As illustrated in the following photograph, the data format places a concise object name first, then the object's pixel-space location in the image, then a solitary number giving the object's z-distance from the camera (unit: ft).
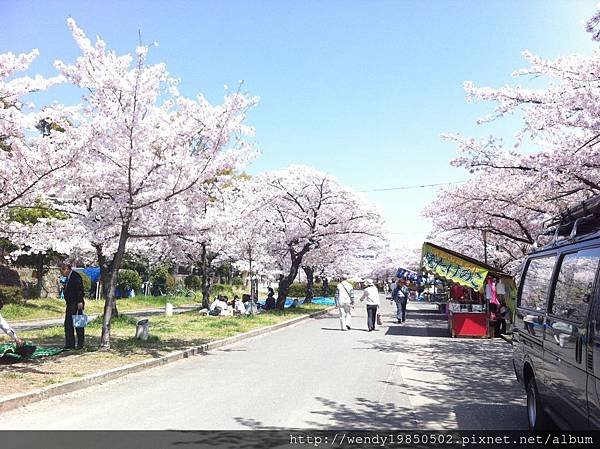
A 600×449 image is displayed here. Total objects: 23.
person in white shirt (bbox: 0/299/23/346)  26.94
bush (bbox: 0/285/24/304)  77.46
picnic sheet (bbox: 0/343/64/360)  30.45
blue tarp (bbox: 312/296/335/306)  130.23
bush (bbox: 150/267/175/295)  134.56
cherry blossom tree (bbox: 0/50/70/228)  28.76
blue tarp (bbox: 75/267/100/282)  122.94
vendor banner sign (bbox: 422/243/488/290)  50.31
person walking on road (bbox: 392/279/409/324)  69.87
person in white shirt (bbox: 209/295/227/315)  72.23
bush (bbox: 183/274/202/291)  154.10
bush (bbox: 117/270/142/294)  115.34
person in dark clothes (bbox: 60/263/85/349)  36.42
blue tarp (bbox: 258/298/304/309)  102.56
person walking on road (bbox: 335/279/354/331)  58.85
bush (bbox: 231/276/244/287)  184.03
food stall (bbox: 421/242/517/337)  50.62
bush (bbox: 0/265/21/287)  87.81
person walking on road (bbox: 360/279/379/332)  57.98
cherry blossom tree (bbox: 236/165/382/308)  88.84
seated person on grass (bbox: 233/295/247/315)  74.38
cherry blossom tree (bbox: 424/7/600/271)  32.03
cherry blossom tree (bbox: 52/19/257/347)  34.40
